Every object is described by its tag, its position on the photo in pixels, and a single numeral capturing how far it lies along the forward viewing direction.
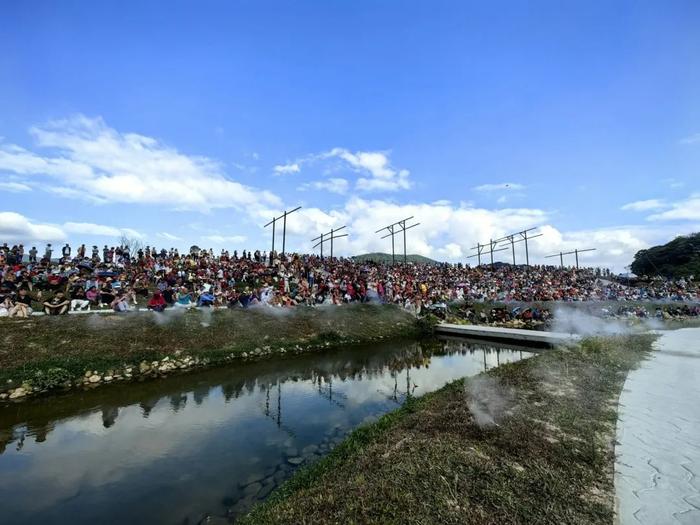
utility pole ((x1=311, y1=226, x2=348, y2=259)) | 48.33
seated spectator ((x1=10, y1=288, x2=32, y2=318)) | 15.91
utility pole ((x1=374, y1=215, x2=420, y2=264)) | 52.97
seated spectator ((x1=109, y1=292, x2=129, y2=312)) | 18.53
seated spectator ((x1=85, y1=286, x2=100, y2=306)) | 19.41
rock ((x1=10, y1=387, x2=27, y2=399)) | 12.14
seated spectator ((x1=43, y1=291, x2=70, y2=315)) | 16.89
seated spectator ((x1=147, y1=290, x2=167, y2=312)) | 19.20
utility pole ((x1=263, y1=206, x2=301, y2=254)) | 38.51
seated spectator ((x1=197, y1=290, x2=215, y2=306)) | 22.12
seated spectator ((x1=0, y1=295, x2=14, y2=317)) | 15.71
